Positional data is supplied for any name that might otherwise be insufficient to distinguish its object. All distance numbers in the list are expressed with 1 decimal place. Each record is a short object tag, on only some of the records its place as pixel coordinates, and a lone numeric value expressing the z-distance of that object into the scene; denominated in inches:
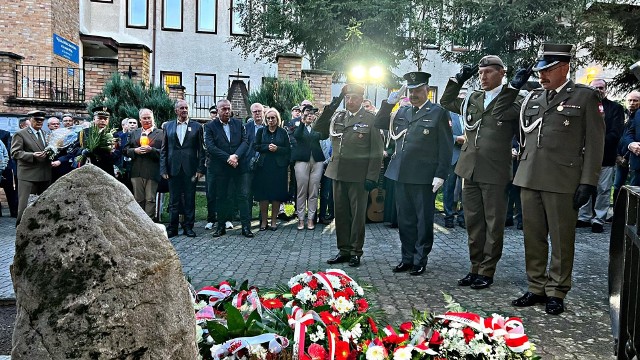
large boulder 70.0
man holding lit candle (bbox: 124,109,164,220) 369.7
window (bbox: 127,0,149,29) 1157.1
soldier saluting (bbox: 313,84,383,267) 261.7
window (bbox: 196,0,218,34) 1181.7
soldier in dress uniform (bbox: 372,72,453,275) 237.8
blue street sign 858.5
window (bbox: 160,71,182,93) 1176.8
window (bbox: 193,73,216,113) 1181.1
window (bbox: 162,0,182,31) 1172.5
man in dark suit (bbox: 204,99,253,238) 364.5
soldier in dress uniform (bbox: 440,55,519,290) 209.8
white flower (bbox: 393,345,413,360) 104.3
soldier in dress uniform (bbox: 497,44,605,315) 175.0
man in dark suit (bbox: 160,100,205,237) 356.5
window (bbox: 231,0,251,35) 1039.0
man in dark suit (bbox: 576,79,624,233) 344.7
